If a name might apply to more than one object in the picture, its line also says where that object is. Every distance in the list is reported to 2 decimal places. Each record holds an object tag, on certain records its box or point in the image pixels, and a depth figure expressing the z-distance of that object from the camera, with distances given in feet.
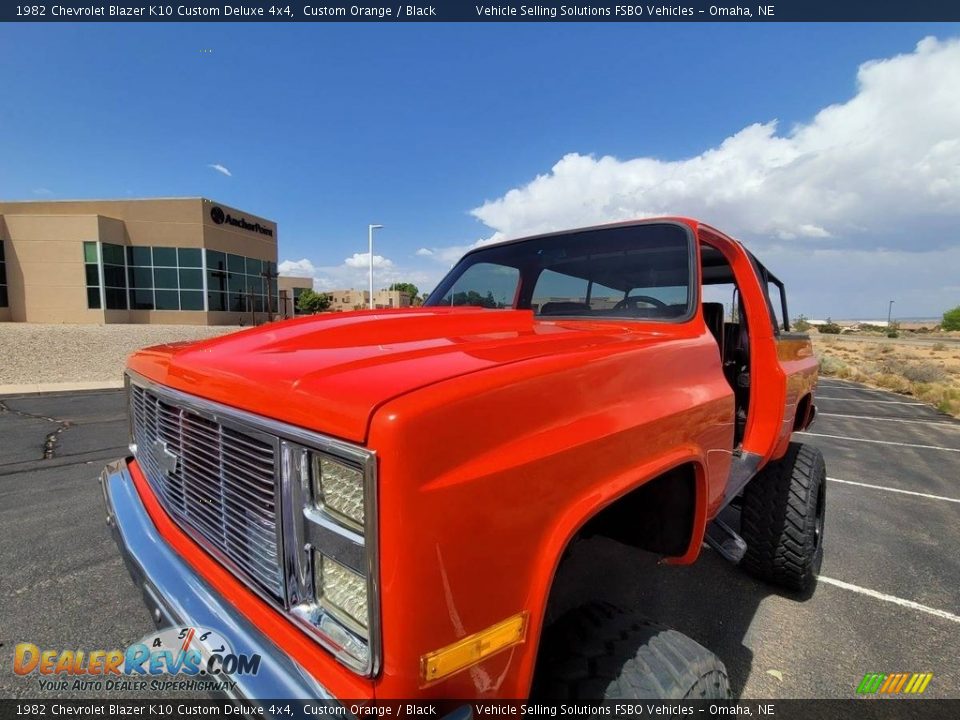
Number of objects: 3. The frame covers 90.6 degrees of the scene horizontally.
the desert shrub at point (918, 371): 54.63
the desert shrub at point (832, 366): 65.21
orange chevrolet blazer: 3.23
